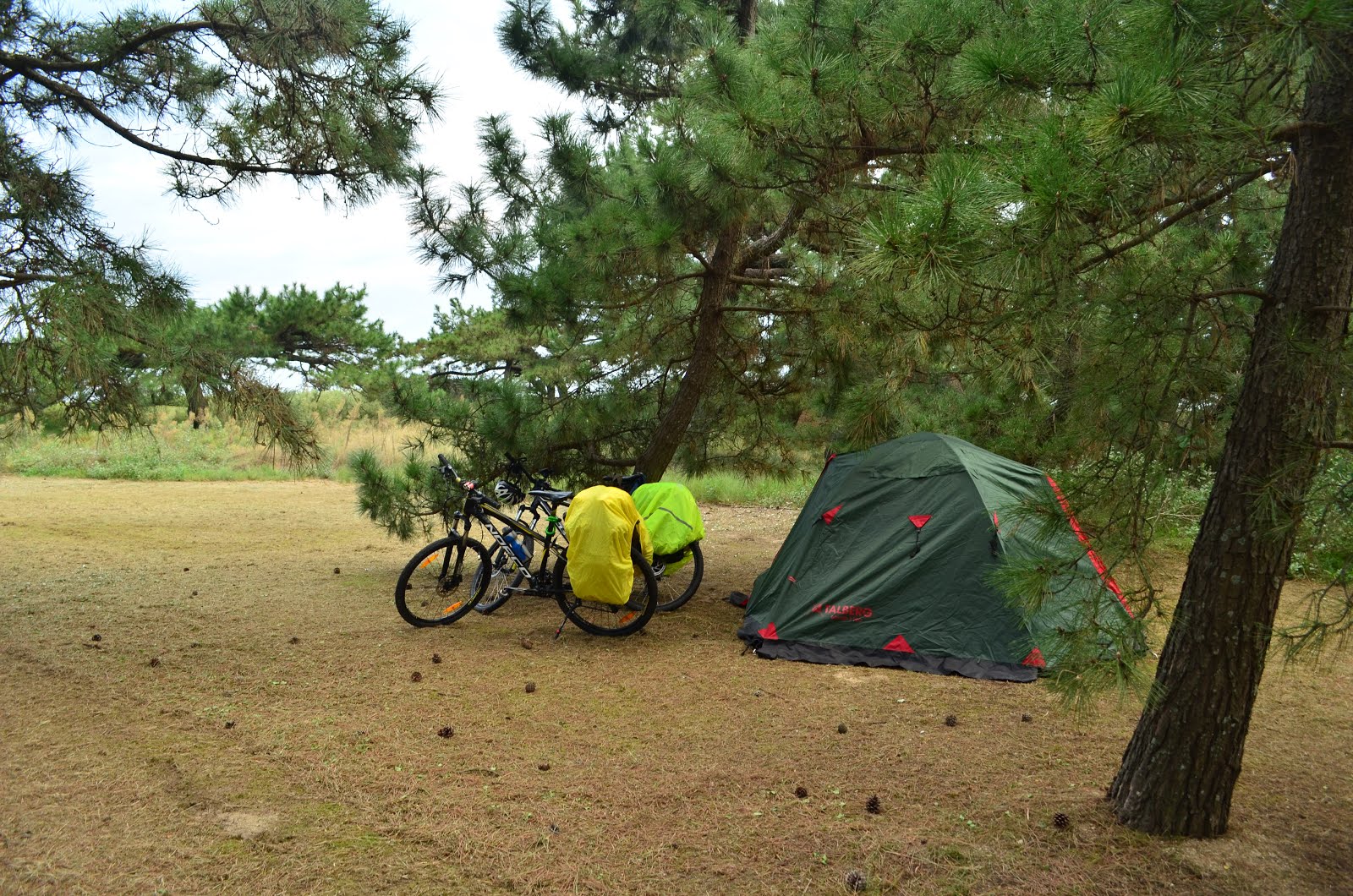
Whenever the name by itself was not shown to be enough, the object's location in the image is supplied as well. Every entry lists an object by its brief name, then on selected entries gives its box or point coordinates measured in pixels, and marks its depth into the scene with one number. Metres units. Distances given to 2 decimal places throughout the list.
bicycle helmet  5.62
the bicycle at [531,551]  5.66
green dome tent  4.74
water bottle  5.49
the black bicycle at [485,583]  5.39
